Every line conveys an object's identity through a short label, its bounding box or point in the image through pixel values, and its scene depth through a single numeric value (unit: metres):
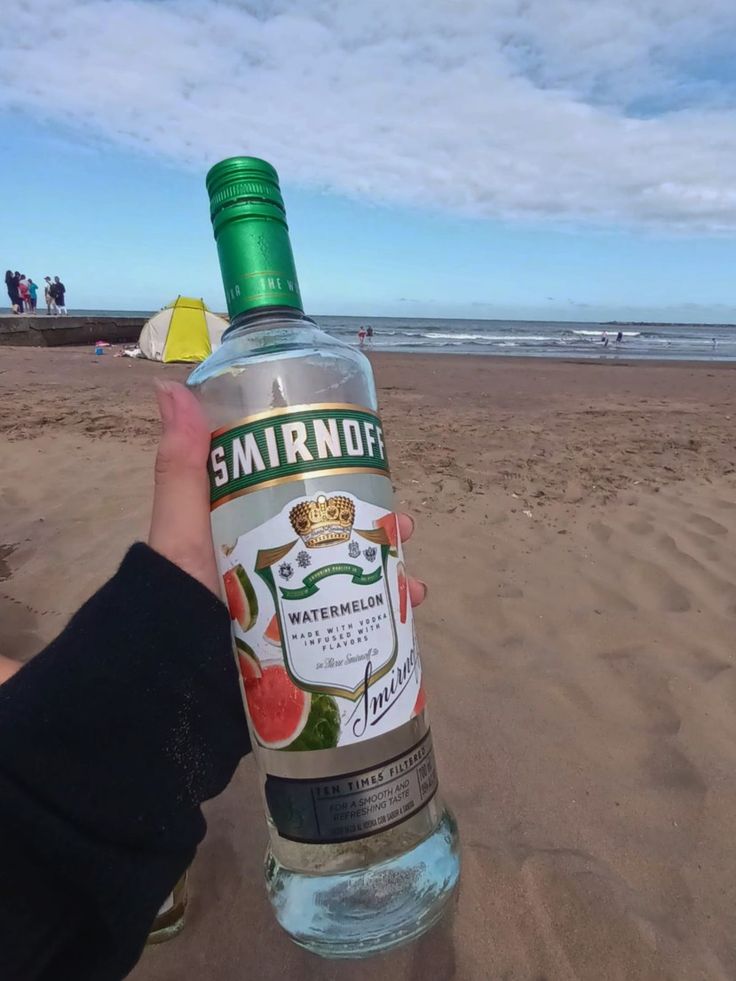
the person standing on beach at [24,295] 23.80
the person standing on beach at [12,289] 23.25
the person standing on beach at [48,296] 26.16
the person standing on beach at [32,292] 24.84
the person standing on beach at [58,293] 26.05
